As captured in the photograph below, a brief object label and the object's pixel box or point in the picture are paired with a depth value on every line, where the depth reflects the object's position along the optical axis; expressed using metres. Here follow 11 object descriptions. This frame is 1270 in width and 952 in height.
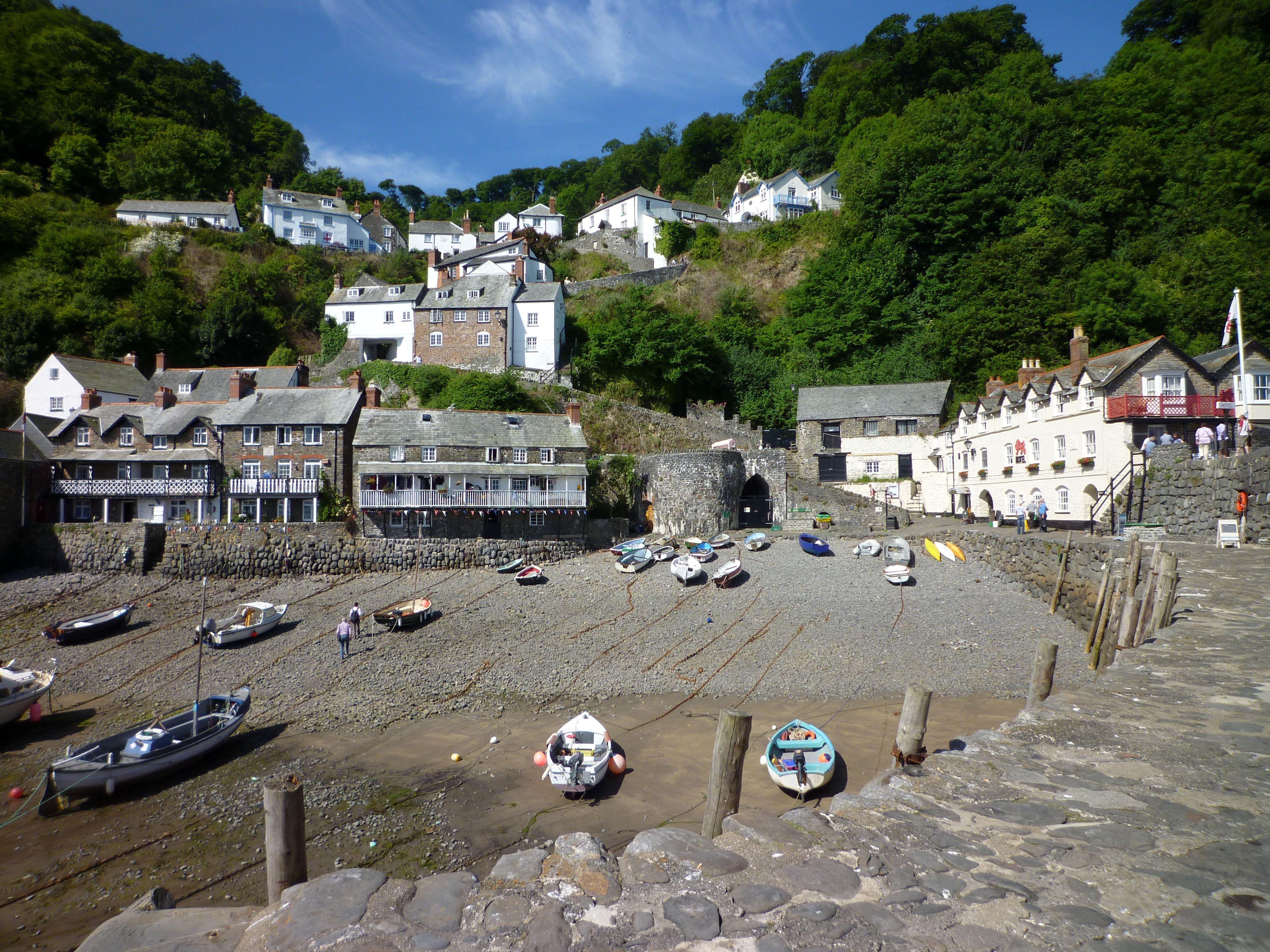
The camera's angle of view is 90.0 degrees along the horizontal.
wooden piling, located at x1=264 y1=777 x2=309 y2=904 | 6.04
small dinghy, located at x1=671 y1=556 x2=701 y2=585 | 25.30
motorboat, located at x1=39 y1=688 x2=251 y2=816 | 13.11
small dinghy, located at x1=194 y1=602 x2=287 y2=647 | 21.77
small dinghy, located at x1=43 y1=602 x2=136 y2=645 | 22.30
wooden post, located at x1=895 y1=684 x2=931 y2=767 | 8.38
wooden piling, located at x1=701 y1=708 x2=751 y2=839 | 6.79
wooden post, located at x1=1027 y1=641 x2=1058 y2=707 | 8.77
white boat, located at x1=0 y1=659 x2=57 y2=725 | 16.73
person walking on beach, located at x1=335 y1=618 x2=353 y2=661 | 20.73
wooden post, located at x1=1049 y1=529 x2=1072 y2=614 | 19.66
